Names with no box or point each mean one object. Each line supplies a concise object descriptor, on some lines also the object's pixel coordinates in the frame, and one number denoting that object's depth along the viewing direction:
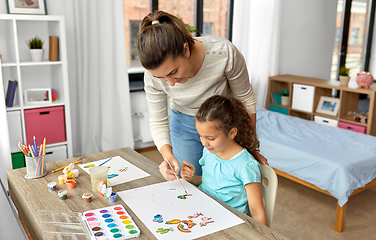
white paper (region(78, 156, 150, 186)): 1.35
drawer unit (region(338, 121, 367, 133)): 3.39
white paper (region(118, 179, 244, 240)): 0.98
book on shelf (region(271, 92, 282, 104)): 4.19
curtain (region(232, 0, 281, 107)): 3.94
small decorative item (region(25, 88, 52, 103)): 2.75
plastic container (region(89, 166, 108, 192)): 1.24
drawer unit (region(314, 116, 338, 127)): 3.60
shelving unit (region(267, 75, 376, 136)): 3.34
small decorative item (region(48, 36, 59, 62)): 2.70
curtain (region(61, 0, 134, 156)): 3.02
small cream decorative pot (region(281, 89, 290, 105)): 4.10
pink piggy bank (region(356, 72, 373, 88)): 3.38
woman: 1.11
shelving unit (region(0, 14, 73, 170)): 2.61
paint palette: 0.95
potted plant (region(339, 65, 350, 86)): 3.60
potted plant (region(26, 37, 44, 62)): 2.66
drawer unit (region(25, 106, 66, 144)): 2.66
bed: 2.18
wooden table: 0.97
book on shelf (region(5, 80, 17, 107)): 2.58
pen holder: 1.36
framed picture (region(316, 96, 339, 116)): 3.64
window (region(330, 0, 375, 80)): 4.98
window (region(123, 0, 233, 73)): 3.67
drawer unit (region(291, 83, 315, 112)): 3.81
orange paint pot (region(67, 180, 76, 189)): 1.26
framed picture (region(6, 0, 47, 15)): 2.61
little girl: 1.25
